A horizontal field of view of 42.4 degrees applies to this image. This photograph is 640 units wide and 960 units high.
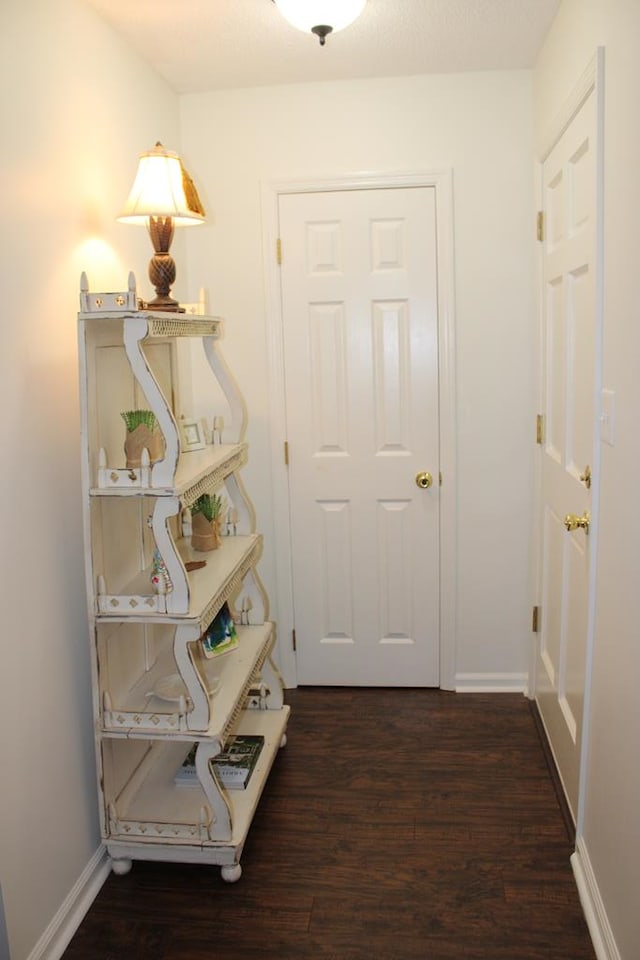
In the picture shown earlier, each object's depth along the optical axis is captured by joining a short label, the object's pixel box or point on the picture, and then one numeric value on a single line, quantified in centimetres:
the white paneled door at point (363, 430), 318
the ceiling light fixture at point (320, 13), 219
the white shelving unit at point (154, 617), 204
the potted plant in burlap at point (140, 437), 215
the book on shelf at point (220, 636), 259
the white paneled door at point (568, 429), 219
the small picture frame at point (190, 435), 260
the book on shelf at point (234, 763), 245
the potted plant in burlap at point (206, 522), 260
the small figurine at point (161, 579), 208
